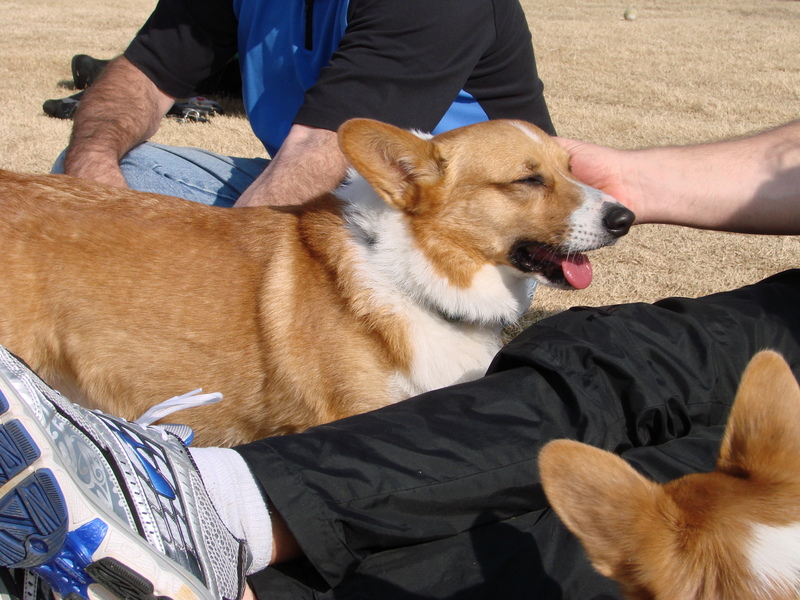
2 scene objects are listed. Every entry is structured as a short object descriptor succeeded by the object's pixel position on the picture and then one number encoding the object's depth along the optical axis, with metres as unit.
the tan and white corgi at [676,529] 0.99
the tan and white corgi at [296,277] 1.43
